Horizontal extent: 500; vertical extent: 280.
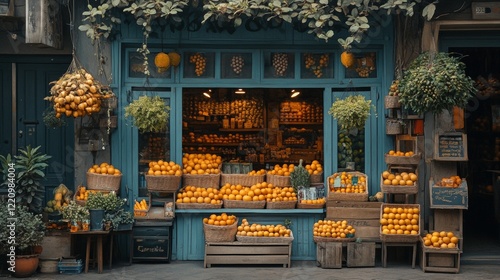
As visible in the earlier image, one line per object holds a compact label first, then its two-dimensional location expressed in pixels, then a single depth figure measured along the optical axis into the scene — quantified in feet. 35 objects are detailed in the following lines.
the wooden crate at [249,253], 43.27
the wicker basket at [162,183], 44.47
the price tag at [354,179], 45.34
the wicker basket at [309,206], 45.06
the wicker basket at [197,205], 44.86
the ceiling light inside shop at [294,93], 52.02
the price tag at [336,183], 45.11
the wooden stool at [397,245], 43.02
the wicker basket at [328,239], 43.42
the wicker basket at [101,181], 44.11
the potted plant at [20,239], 40.27
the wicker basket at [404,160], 43.42
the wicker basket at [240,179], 46.55
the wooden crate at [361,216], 44.47
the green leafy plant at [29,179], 42.60
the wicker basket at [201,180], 45.93
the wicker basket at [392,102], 44.21
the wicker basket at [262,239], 43.27
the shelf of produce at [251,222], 45.34
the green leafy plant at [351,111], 43.27
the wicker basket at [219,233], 43.32
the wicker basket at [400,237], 42.75
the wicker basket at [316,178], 46.47
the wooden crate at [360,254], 43.37
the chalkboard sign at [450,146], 43.57
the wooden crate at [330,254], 43.27
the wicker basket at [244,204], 45.09
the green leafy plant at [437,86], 40.88
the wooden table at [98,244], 41.63
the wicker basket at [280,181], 46.42
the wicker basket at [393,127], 44.73
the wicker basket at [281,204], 45.01
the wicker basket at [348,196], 44.70
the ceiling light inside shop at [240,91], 52.40
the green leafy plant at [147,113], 43.62
